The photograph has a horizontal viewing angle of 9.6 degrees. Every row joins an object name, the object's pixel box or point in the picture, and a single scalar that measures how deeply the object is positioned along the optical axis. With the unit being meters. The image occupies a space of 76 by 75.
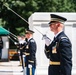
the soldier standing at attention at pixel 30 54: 11.85
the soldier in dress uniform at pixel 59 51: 6.51
